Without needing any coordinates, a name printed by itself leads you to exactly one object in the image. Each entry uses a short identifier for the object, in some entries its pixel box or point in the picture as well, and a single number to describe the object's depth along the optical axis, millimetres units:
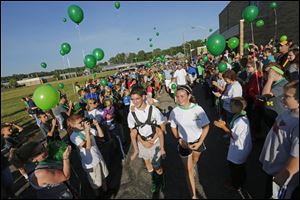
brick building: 10616
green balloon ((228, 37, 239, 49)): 5019
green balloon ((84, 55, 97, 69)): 4330
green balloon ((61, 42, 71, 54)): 5064
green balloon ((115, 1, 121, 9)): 6763
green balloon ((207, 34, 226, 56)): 3433
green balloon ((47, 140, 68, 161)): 1724
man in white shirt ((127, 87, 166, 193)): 2118
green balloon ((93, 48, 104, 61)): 4989
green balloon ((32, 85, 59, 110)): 2435
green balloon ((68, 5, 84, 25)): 3721
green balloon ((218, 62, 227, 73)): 4372
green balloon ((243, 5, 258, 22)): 4513
